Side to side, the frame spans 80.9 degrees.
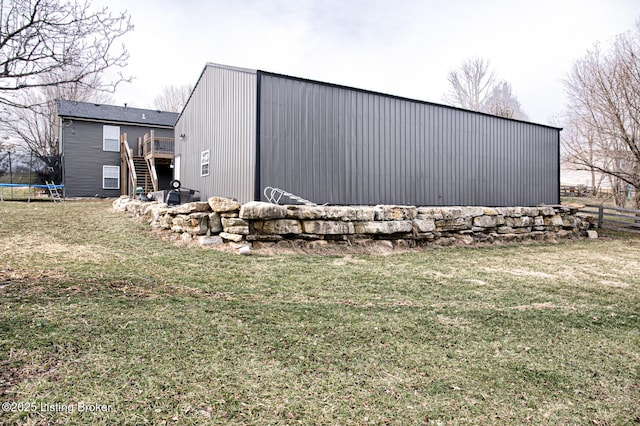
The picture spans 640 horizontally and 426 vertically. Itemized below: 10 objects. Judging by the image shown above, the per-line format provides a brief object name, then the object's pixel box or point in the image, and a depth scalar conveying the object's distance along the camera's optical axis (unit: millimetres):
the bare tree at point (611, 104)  13695
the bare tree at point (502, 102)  25969
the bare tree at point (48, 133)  20375
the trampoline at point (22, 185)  15234
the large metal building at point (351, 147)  8438
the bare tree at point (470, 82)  27297
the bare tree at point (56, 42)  3740
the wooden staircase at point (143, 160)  15664
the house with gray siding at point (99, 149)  18703
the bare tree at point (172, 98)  34156
